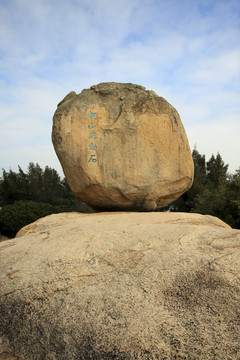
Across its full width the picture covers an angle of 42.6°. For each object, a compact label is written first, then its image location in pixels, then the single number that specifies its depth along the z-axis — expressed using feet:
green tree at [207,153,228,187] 60.53
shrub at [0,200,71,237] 39.11
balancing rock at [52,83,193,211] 16.28
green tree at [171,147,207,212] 53.88
